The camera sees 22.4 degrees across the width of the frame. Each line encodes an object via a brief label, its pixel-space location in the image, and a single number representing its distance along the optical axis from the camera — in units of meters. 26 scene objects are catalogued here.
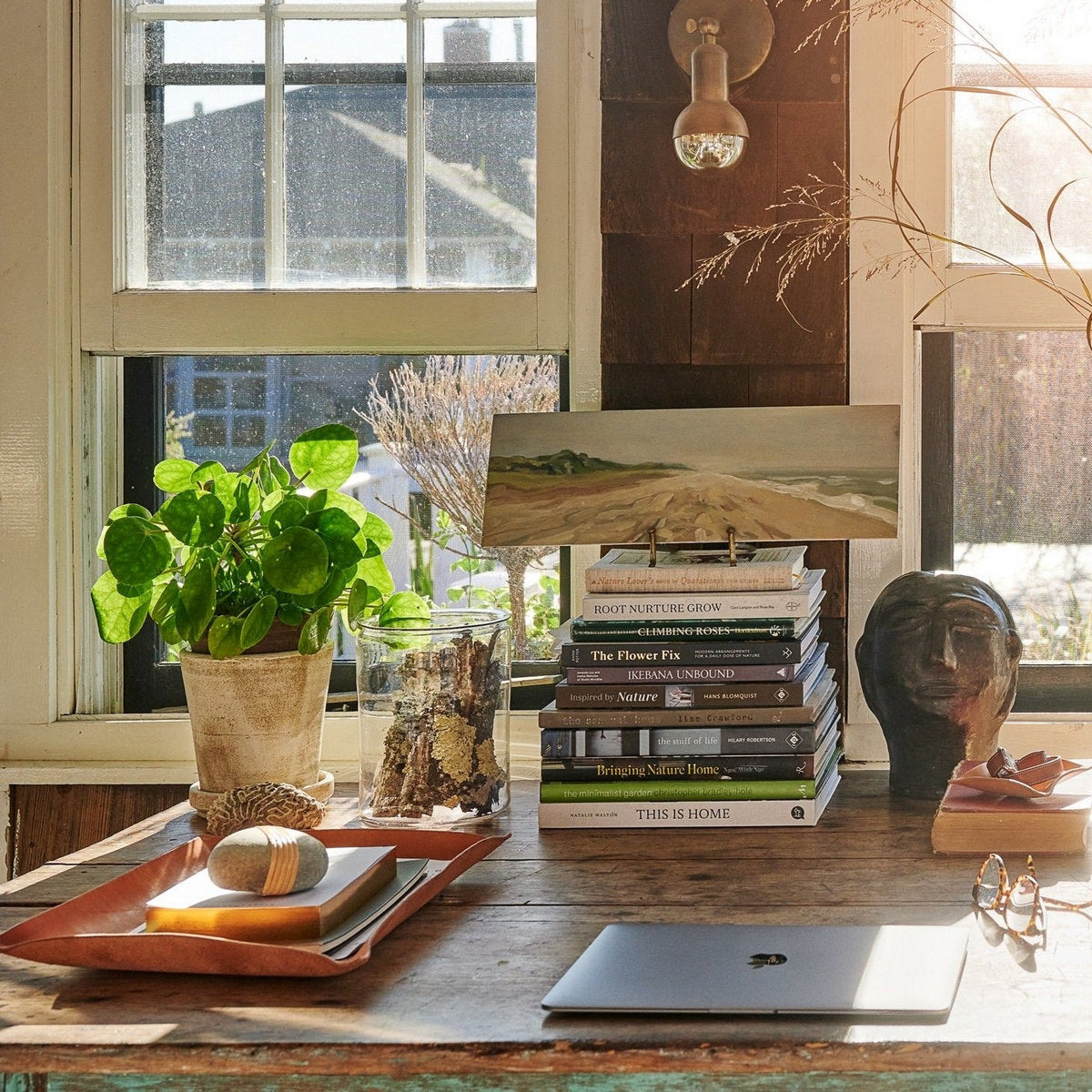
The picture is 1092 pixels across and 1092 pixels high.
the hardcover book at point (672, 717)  2.58
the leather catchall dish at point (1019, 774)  2.50
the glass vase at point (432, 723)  2.62
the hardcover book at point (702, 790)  2.58
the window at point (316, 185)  2.93
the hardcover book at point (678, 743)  2.58
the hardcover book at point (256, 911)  2.25
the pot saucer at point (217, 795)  2.66
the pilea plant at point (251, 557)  2.63
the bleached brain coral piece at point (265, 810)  2.51
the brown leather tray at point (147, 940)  2.21
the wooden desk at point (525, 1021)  2.11
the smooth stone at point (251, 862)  2.27
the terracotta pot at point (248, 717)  2.65
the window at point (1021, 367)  2.89
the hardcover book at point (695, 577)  2.61
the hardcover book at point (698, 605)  2.60
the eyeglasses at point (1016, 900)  2.29
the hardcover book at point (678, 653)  2.59
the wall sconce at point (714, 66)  2.77
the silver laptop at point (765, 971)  2.15
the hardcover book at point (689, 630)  2.60
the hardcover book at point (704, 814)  2.58
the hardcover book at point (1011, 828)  2.47
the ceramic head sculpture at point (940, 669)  2.62
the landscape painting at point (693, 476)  2.73
